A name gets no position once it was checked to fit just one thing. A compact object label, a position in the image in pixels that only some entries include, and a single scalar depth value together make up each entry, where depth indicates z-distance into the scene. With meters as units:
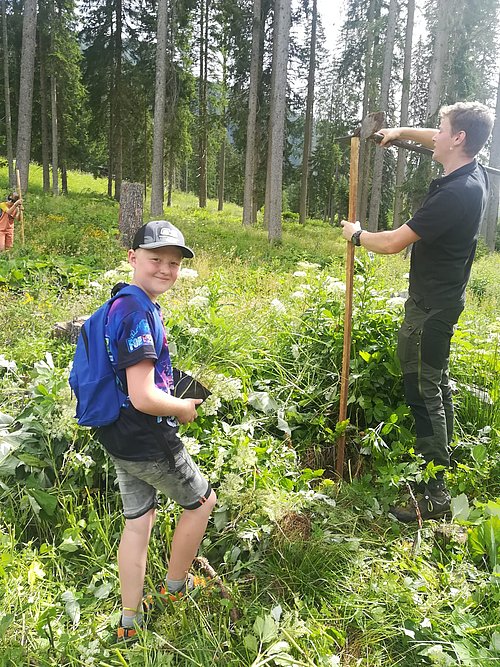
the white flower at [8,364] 3.83
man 2.78
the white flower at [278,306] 4.50
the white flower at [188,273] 4.46
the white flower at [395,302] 3.91
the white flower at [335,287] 4.12
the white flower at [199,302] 4.17
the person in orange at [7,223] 8.70
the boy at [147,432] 1.84
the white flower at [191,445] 2.94
